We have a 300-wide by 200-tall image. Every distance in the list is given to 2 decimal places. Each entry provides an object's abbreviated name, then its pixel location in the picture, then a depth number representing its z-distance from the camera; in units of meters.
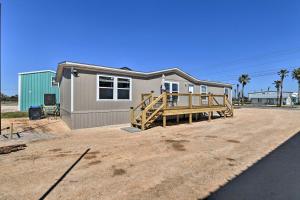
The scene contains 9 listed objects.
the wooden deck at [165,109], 7.01
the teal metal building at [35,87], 13.43
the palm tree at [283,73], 33.39
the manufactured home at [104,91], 6.89
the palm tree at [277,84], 40.32
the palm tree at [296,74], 32.10
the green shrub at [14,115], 10.46
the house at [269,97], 41.48
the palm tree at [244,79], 37.68
